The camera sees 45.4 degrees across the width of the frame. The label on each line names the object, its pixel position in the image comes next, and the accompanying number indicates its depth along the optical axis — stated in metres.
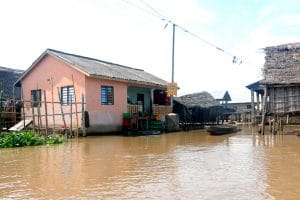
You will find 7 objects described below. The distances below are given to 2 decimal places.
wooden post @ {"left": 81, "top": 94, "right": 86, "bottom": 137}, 18.59
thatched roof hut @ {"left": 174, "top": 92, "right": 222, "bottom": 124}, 27.84
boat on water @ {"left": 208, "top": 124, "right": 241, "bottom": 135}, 20.38
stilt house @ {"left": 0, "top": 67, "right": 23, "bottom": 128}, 20.72
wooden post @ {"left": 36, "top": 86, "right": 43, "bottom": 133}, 21.29
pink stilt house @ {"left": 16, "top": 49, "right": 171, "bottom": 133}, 19.88
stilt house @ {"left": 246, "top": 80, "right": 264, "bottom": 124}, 28.03
